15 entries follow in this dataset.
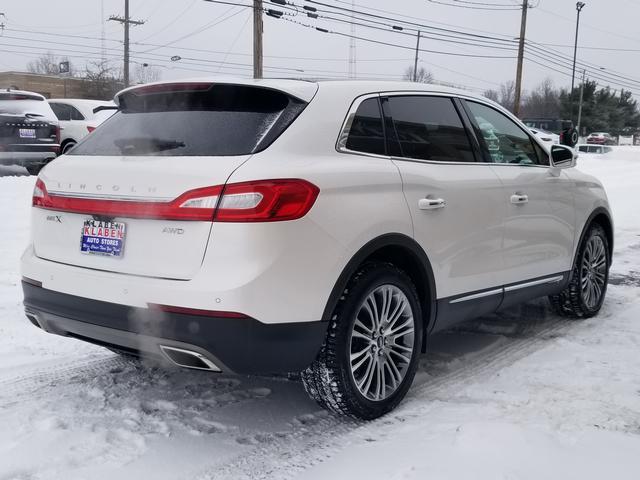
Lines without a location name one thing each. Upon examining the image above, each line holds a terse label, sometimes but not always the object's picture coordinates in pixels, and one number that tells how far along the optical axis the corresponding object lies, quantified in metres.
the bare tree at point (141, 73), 75.06
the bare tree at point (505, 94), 90.36
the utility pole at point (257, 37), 22.78
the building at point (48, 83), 66.62
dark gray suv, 13.19
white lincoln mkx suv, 2.92
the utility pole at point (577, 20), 58.21
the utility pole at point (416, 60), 58.75
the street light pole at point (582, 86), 66.57
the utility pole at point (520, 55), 37.77
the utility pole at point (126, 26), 38.03
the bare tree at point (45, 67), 79.81
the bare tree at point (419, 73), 66.19
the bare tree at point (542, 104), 94.19
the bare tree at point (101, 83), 56.88
